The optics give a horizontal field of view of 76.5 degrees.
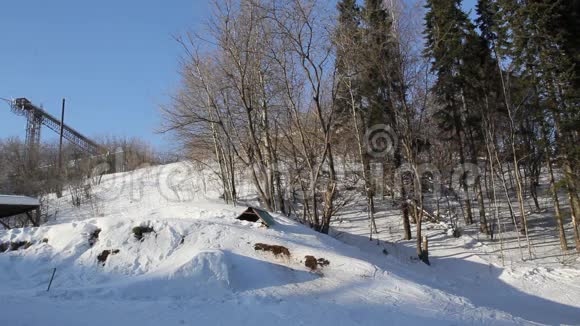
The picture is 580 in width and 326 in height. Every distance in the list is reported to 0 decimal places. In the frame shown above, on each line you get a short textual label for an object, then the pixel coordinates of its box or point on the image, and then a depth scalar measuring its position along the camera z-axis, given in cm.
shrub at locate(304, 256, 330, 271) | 912
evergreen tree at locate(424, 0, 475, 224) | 1952
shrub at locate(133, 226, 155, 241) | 1001
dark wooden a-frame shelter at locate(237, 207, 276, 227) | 1149
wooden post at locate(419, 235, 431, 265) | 1497
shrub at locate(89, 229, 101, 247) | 988
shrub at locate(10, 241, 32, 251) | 993
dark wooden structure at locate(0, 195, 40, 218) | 1313
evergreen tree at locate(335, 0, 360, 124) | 1471
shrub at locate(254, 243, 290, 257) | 947
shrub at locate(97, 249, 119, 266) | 915
